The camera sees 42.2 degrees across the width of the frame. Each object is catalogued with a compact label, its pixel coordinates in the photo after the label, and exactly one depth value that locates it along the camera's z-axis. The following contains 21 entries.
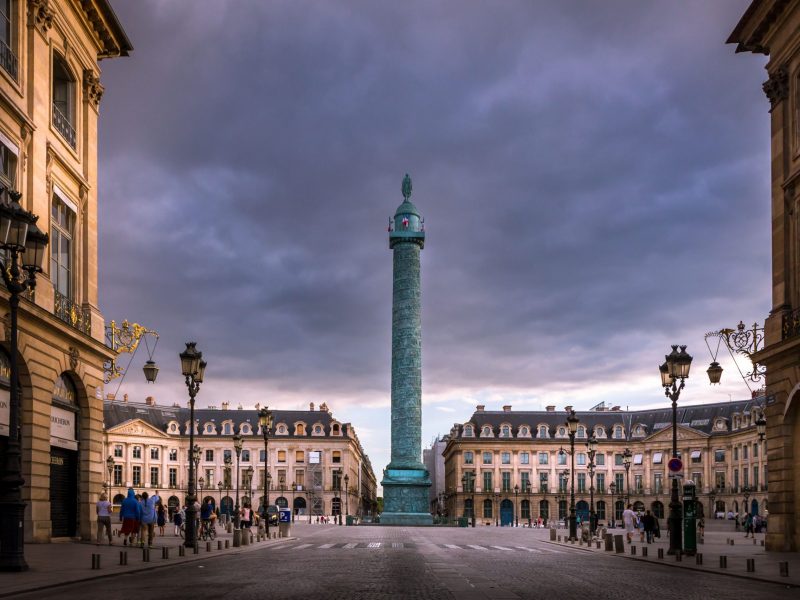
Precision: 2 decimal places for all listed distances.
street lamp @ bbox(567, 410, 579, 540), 45.34
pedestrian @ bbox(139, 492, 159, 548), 32.26
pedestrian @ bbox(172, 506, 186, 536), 48.66
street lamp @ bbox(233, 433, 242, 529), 58.42
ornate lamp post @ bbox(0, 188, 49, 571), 18.83
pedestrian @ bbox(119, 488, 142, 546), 31.30
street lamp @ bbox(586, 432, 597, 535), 56.26
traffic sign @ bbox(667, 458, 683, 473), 29.88
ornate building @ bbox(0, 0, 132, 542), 27.42
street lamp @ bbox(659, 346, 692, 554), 30.86
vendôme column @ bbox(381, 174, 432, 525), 93.62
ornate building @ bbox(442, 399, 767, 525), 136.25
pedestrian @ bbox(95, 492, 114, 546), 31.70
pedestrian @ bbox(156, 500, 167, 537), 49.33
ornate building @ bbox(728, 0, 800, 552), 31.33
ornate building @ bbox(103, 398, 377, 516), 143.62
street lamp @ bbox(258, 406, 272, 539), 46.72
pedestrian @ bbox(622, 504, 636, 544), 44.03
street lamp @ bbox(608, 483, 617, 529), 138.12
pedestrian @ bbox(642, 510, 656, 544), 44.19
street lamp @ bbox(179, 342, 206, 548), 30.88
